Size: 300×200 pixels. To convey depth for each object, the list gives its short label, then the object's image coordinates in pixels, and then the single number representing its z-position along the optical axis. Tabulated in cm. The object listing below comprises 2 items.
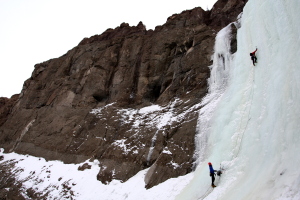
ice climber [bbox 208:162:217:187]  995
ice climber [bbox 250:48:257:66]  1343
